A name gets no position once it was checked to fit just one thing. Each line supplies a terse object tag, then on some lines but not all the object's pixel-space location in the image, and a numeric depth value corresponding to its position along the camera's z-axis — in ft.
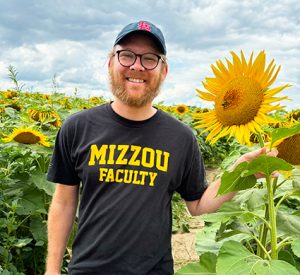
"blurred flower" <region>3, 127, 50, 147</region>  6.47
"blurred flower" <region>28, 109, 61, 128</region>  8.04
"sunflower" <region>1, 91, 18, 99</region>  14.33
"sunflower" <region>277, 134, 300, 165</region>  3.54
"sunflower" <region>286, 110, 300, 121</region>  7.35
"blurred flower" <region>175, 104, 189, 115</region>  17.66
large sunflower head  3.18
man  4.08
